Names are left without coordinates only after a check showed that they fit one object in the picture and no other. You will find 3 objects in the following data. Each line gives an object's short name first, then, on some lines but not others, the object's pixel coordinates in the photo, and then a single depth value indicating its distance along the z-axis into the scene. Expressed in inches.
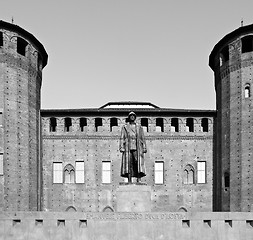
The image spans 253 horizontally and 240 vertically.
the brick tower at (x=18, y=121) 1129.4
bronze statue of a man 692.7
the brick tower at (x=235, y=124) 1151.6
